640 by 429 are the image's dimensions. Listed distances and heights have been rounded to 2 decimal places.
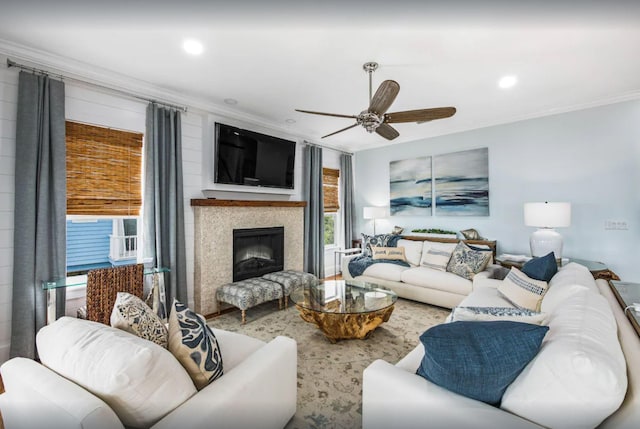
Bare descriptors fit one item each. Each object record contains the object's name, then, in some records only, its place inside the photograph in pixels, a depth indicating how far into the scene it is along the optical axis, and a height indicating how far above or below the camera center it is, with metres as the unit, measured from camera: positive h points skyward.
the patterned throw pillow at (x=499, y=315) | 1.28 -0.47
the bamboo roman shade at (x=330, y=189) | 5.30 +0.55
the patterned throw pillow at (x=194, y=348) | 1.13 -0.55
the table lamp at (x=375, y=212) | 5.01 +0.08
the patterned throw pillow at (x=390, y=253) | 4.13 -0.55
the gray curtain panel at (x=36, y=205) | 2.22 +0.12
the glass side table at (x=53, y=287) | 2.22 -0.54
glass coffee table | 2.41 -0.83
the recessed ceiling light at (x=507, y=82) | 2.75 +1.36
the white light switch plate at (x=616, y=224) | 3.21 -0.11
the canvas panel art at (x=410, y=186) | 4.70 +0.53
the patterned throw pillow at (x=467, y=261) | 3.35 -0.56
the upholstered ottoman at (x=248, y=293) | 3.05 -0.86
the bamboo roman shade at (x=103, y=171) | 2.55 +0.47
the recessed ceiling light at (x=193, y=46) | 2.15 +1.37
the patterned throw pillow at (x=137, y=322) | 1.22 -0.46
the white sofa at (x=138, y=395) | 0.82 -0.59
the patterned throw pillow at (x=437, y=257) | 3.67 -0.55
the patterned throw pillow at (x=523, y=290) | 2.12 -0.61
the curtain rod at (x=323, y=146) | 4.73 +1.30
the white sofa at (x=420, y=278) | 3.31 -0.81
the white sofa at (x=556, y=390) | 0.79 -0.56
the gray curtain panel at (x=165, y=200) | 2.93 +0.21
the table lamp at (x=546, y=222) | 2.99 -0.08
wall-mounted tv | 3.49 +0.82
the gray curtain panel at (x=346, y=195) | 5.54 +0.44
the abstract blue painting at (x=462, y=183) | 4.16 +0.52
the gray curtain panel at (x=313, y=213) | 4.71 +0.07
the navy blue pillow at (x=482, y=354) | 0.93 -0.47
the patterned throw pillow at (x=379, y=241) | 4.37 -0.39
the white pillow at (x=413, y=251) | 4.04 -0.51
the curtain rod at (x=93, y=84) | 2.23 +1.27
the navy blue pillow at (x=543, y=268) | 2.31 -0.45
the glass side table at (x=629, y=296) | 1.35 -0.52
